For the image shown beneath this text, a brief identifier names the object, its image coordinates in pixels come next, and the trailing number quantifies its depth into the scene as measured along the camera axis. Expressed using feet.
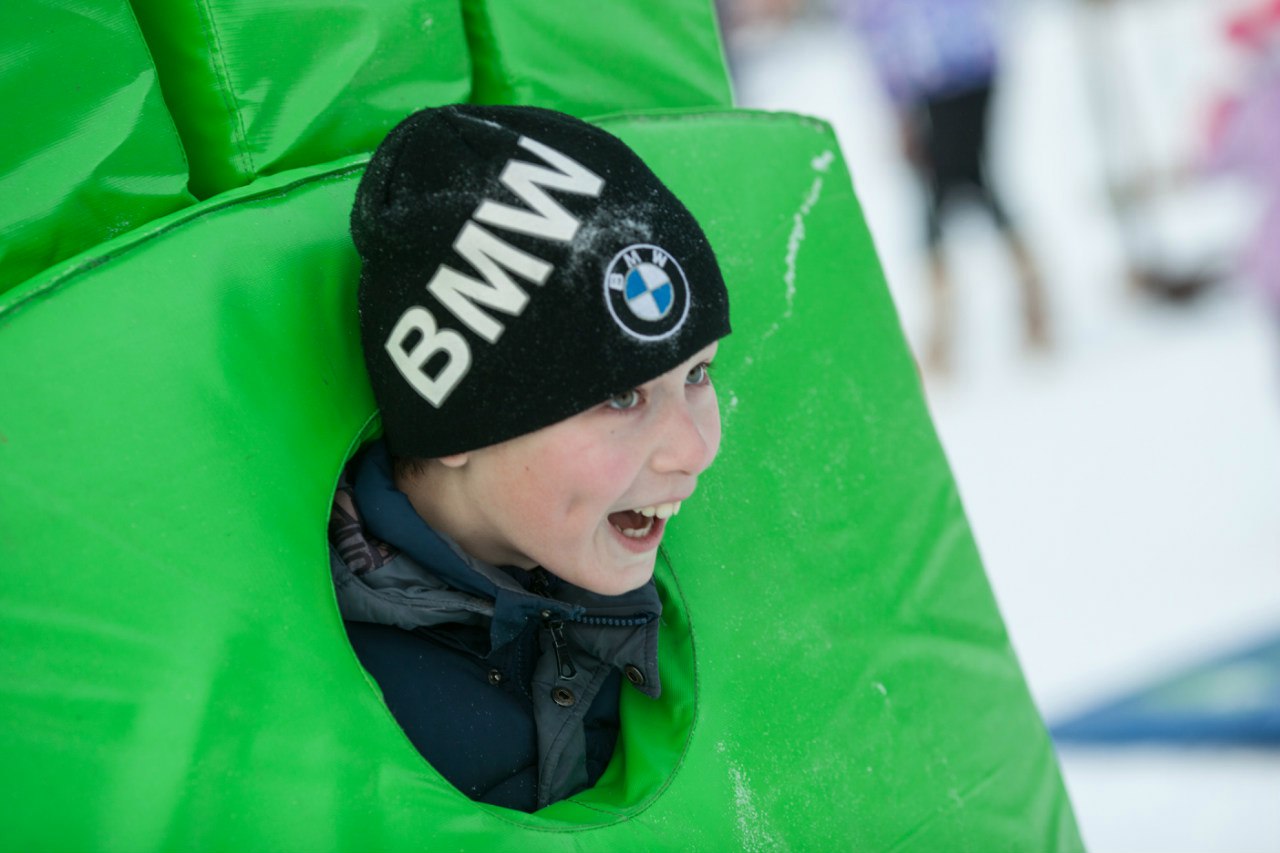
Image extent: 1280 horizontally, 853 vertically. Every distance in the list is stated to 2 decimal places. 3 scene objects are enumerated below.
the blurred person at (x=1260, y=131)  21.34
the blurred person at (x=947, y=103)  28.25
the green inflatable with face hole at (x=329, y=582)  6.07
